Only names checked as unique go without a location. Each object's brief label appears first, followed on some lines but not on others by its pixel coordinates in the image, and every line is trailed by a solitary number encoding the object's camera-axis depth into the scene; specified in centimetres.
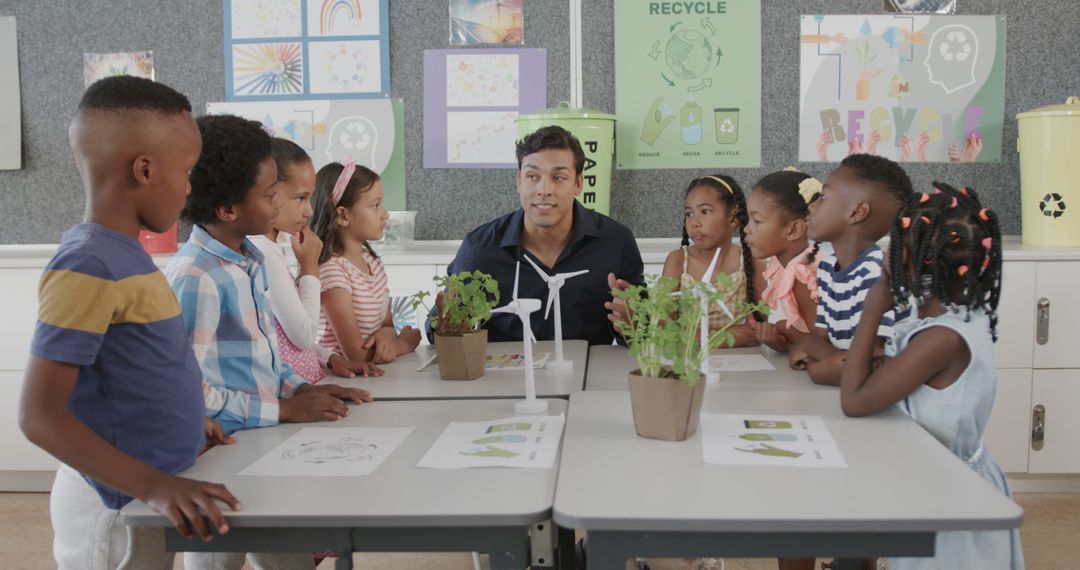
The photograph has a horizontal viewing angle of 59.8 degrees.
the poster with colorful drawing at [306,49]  308
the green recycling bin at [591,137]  279
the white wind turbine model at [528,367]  144
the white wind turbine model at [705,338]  131
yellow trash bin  269
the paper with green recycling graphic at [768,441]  114
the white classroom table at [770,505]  95
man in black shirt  227
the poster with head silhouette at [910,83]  298
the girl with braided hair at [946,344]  133
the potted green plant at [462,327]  167
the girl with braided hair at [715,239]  231
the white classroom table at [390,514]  99
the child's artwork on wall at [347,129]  312
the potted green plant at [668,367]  122
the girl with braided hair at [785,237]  208
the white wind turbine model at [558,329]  178
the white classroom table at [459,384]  157
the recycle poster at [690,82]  302
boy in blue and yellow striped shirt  100
